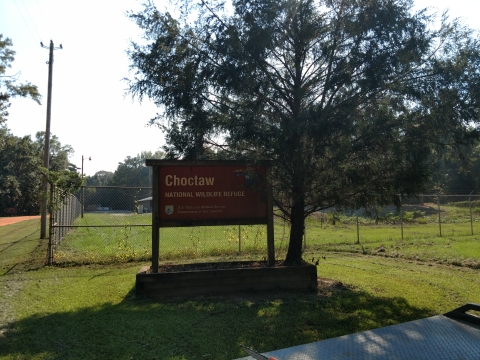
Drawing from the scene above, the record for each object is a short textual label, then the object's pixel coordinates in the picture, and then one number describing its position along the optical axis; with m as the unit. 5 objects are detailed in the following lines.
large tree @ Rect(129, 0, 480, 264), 6.74
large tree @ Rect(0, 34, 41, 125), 25.42
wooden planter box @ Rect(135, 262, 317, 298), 6.82
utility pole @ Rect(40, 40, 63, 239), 17.34
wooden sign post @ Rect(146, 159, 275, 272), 7.50
